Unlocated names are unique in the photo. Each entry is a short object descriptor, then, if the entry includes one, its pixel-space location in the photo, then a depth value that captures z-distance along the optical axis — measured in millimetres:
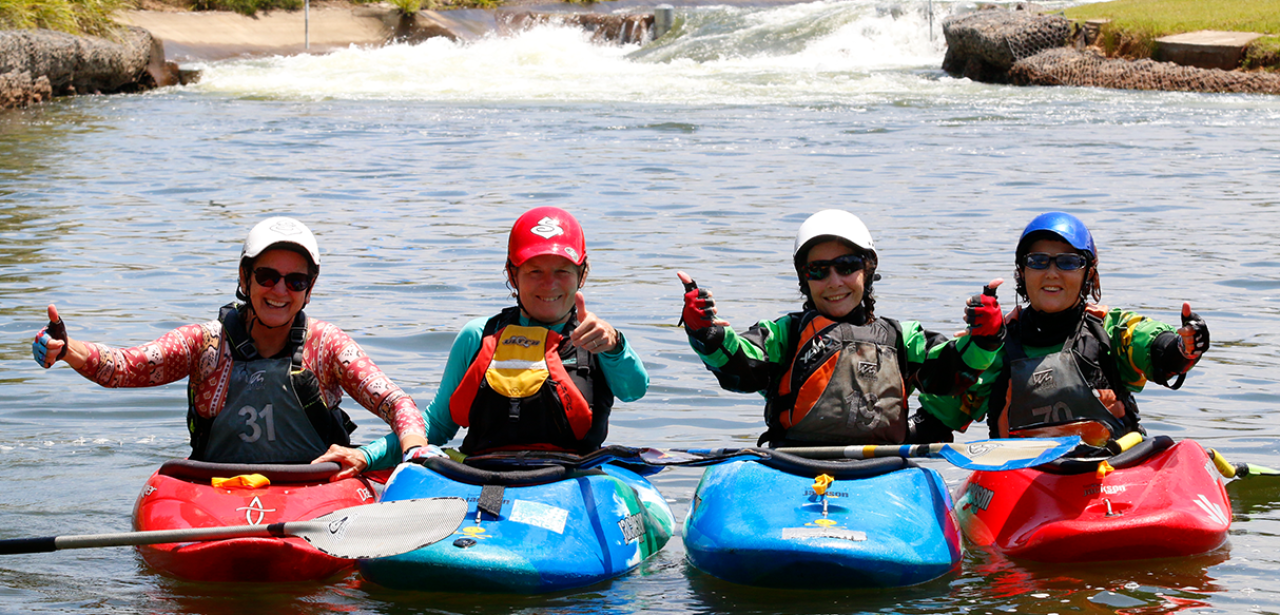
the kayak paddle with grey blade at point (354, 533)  7434
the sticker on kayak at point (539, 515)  7988
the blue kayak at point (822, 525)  7789
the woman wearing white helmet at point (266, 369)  8687
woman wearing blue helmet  9328
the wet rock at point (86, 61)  39469
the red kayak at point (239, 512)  7852
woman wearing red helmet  8680
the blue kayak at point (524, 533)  7703
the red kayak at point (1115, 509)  8414
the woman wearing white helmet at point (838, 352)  9000
